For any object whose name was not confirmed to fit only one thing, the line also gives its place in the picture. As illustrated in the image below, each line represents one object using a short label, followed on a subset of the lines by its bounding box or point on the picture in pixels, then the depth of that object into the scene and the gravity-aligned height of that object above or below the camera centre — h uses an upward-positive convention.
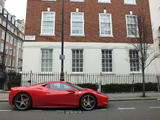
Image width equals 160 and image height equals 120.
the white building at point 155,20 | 16.66 +5.80
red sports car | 6.98 -1.29
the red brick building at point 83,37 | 15.18 +3.57
